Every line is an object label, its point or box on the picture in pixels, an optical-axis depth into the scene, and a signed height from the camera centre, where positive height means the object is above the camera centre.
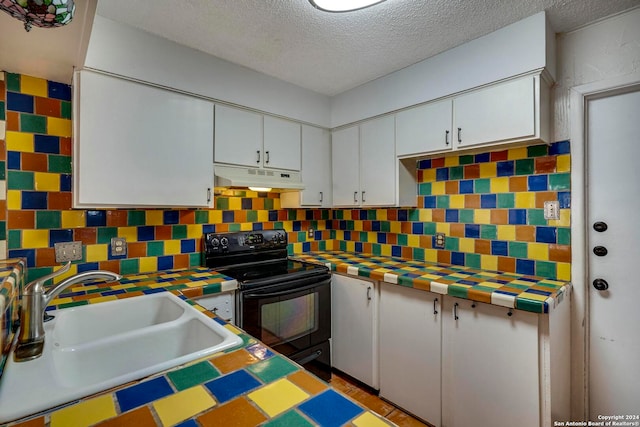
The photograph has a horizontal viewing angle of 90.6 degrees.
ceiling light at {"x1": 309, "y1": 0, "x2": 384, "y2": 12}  1.41 +0.95
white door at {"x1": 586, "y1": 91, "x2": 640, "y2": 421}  1.62 -0.22
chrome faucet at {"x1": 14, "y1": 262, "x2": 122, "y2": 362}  0.87 -0.31
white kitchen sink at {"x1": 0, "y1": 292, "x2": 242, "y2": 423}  0.69 -0.41
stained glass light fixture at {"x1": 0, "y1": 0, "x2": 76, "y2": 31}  0.78 +0.52
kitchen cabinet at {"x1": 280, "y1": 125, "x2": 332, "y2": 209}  2.58 +0.34
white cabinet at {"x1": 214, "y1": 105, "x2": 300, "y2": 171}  2.10 +0.53
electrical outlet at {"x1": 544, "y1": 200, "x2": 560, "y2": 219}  1.79 +0.01
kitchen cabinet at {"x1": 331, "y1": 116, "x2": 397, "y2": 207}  2.34 +0.38
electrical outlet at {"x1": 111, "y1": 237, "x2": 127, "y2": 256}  1.90 -0.19
